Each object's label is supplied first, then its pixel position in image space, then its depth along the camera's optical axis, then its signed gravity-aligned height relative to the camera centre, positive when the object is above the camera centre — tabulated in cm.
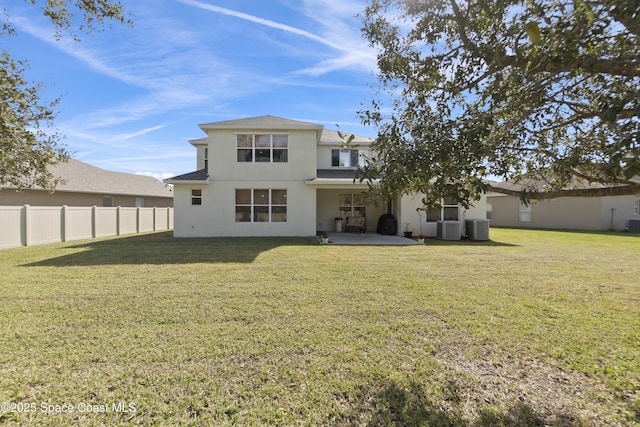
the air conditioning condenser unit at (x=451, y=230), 1529 -92
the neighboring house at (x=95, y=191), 1859 +134
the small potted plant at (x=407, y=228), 1637 -90
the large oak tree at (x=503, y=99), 269 +136
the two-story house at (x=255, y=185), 1559 +131
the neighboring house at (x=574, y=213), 2198 -4
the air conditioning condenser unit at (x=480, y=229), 1520 -85
